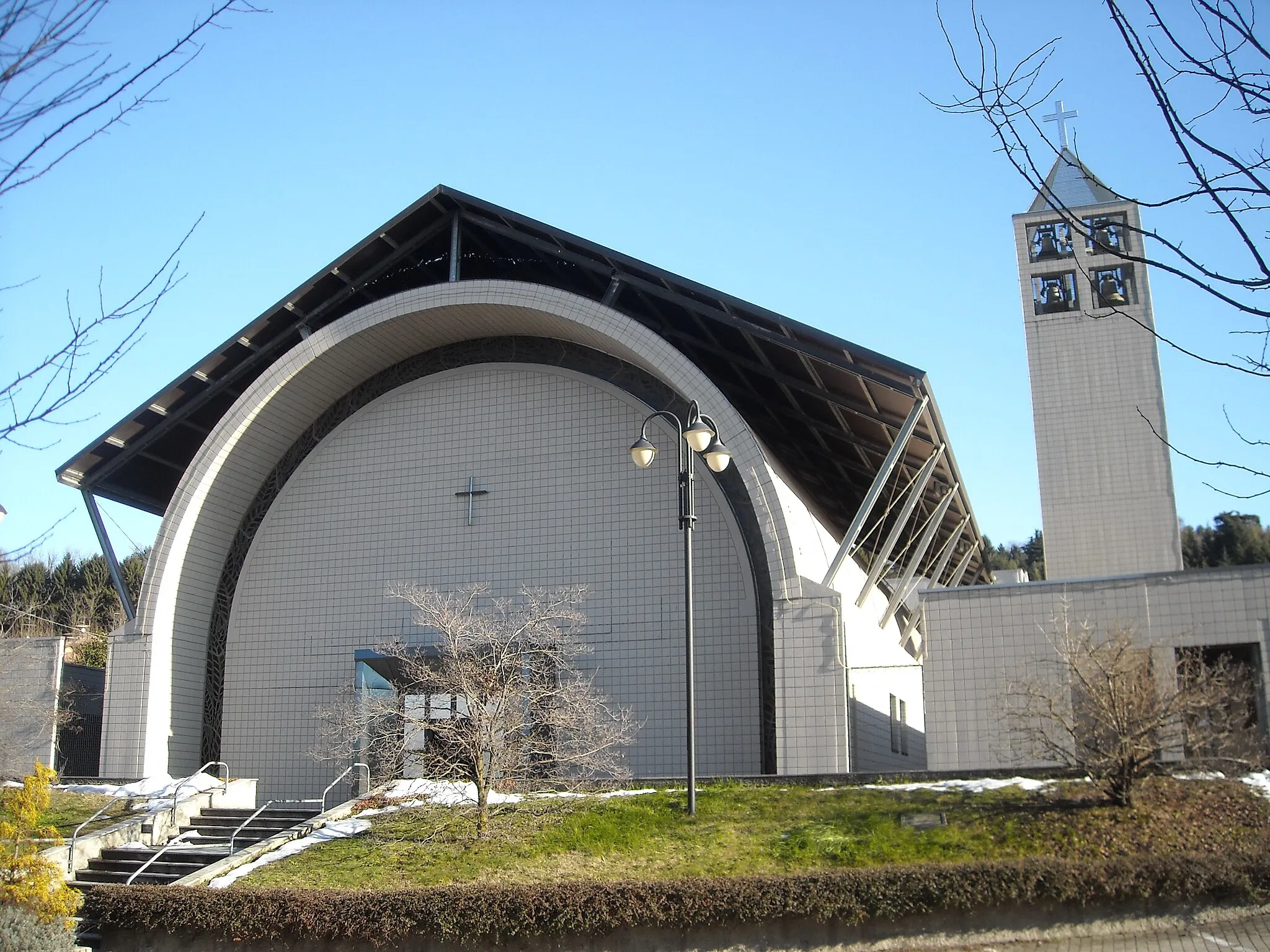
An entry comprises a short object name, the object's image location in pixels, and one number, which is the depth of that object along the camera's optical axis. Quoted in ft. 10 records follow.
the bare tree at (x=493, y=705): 59.00
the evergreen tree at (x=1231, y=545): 175.52
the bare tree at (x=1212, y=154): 18.42
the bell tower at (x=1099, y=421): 76.95
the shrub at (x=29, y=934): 40.57
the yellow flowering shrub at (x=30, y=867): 45.85
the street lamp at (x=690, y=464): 53.93
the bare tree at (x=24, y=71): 19.51
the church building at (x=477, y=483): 74.59
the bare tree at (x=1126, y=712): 51.29
